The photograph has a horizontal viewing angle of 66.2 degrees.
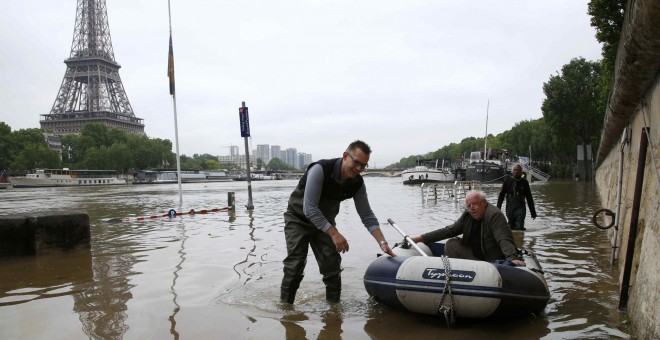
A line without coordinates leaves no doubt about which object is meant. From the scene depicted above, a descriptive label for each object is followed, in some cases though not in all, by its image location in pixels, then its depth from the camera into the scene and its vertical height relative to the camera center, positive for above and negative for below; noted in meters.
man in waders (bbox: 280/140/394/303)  5.19 -0.53
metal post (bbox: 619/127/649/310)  4.92 -0.55
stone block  8.93 -1.08
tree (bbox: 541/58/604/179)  51.50 +6.22
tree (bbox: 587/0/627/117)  17.81 +5.25
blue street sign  18.23 +1.81
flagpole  18.89 +3.14
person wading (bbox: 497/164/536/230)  11.52 -0.81
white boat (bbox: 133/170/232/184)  100.78 -1.21
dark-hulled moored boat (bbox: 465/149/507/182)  48.59 -0.72
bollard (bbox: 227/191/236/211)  20.12 -1.29
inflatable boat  4.76 -1.20
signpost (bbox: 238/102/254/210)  18.19 +1.77
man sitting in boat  5.67 -0.84
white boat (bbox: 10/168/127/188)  78.06 -0.78
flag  18.95 +3.84
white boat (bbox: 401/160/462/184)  58.78 -1.37
